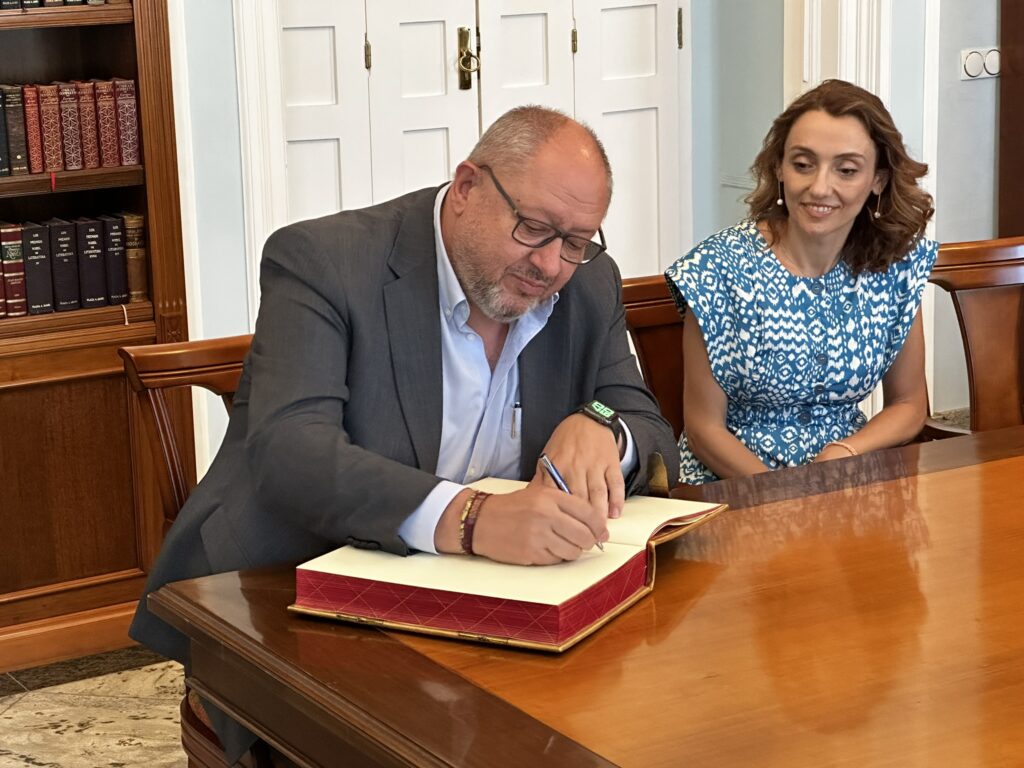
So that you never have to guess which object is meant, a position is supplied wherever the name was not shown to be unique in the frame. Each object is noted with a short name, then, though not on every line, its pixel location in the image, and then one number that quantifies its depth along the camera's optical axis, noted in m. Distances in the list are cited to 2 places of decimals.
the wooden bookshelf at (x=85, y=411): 3.50
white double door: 4.26
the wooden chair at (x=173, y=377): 2.11
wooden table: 1.26
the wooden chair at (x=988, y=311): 2.72
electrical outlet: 4.90
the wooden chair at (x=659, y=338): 2.60
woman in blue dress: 2.65
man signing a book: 1.74
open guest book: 1.45
